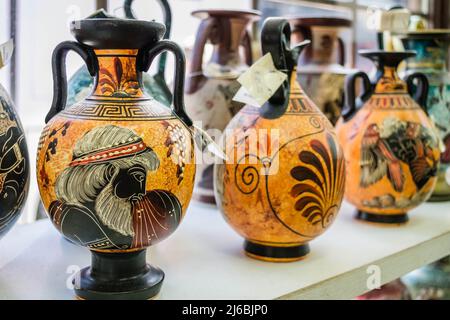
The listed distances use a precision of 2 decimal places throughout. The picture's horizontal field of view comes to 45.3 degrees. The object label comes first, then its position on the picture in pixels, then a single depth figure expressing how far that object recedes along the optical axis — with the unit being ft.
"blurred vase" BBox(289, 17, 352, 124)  4.56
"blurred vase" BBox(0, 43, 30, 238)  2.62
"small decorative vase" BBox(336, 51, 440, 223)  3.80
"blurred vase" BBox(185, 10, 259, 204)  4.15
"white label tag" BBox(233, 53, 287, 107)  3.03
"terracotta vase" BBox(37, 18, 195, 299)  2.40
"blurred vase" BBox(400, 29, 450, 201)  4.64
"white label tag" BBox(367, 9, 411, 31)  4.37
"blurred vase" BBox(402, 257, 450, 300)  4.52
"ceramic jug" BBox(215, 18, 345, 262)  2.99
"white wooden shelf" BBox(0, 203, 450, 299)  2.82
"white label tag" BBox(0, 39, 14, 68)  2.78
